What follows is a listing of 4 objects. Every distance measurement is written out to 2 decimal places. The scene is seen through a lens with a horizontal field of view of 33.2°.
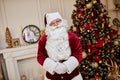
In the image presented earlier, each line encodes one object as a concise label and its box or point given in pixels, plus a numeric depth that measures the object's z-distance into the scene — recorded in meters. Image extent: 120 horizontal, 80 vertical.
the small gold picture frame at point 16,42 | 3.65
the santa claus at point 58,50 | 2.23
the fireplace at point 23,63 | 3.59
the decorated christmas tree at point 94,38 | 3.45
